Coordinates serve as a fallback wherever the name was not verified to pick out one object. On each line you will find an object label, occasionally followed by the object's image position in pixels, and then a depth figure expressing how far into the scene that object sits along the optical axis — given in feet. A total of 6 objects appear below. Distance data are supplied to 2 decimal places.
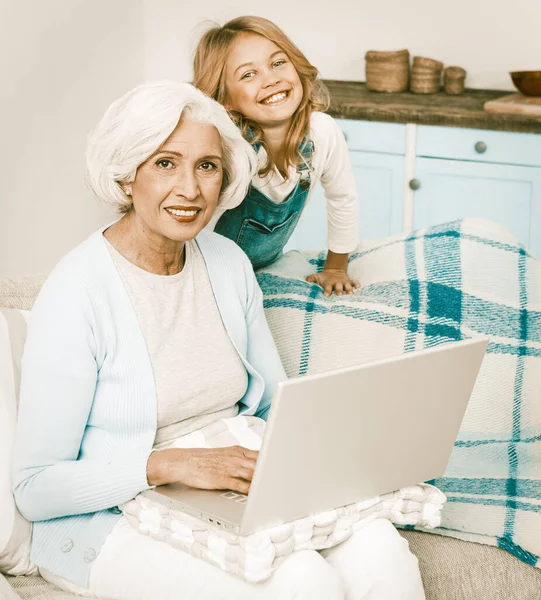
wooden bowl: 10.41
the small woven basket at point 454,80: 11.44
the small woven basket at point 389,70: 11.51
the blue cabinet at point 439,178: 10.34
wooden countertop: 10.17
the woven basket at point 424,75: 11.47
